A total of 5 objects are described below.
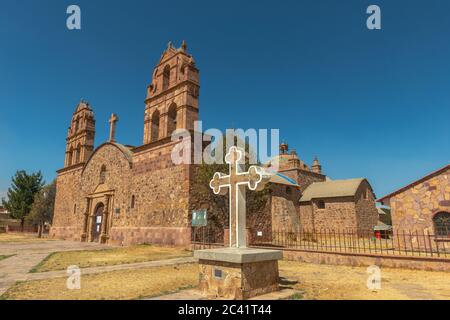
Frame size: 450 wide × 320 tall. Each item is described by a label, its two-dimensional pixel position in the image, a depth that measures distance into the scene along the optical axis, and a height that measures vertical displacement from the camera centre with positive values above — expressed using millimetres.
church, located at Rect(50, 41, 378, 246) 16281 +2267
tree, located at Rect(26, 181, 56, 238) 36188 +1387
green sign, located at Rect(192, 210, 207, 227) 12633 +17
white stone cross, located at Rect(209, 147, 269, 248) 6141 +727
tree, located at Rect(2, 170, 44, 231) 43500 +3798
